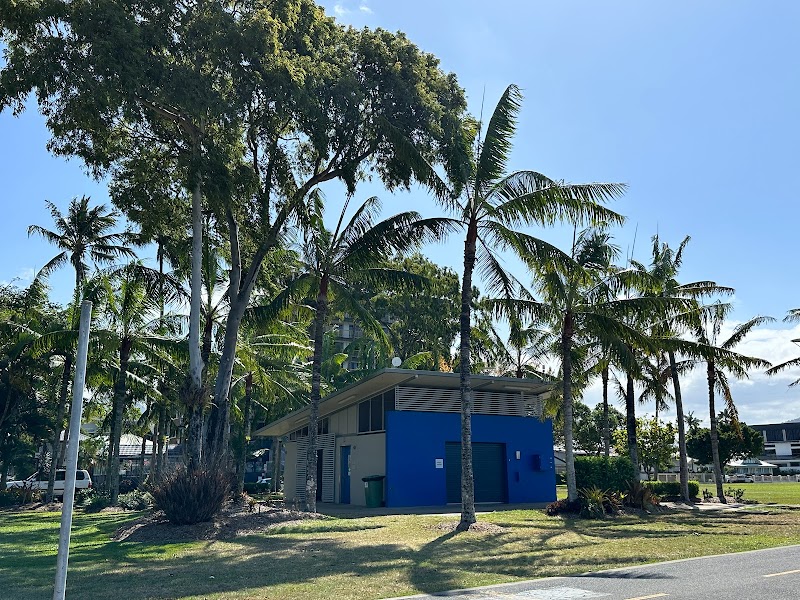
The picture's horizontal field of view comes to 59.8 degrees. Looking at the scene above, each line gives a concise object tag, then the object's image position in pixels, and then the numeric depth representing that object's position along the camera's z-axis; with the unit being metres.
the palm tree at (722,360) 28.52
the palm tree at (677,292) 26.53
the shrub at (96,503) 27.97
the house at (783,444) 99.54
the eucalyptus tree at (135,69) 16.20
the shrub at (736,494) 31.66
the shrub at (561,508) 20.75
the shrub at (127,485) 41.59
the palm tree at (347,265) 19.92
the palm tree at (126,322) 27.55
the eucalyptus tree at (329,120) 18.36
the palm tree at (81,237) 36.59
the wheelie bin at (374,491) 24.52
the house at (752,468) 79.31
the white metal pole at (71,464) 5.44
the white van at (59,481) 40.12
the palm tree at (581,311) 20.06
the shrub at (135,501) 27.80
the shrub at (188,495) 16.25
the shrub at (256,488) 43.52
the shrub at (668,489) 30.69
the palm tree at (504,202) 17.58
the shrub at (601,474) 29.77
